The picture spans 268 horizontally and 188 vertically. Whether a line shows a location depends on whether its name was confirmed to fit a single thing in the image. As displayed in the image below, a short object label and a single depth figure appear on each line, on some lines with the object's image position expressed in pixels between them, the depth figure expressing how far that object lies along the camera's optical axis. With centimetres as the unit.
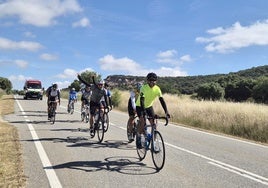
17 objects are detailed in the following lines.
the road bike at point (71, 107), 1524
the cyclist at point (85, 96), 1171
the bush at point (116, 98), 2272
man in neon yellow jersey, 550
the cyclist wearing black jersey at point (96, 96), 772
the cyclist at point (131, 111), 738
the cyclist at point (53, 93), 1154
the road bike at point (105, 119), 775
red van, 2874
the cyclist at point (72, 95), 1524
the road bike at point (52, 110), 1112
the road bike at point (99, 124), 755
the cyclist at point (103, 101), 801
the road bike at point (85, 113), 1176
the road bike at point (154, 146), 522
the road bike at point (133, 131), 740
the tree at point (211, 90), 3763
